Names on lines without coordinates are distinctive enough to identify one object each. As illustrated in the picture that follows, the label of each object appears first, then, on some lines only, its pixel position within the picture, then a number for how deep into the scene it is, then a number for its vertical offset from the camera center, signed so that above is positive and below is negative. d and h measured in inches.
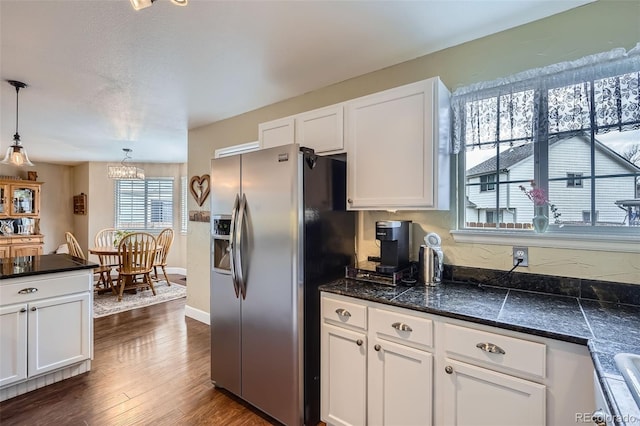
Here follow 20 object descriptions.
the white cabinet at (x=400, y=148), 67.9 +15.9
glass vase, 66.9 -1.3
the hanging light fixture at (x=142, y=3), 40.9 +28.6
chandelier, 188.5 +26.4
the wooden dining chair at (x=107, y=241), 201.4 -20.3
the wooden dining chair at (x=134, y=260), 179.9 -28.2
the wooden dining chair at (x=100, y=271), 190.7 -36.5
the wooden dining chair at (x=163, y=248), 206.5 -23.1
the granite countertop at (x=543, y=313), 34.4 -17.4
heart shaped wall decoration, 148.9 +13.4
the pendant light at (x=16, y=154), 102.8 +20.5
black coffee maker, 72.9 -7.8
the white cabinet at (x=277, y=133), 93.5 +26.1
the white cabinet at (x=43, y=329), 83.3 -33.9
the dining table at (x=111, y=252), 182.2 -23.0
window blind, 257.3 +9.7
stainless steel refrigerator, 71.9 -13.3
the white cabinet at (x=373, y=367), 58.2 -32.0
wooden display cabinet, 219.1 -0.4
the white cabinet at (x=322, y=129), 82.4 +24.1
